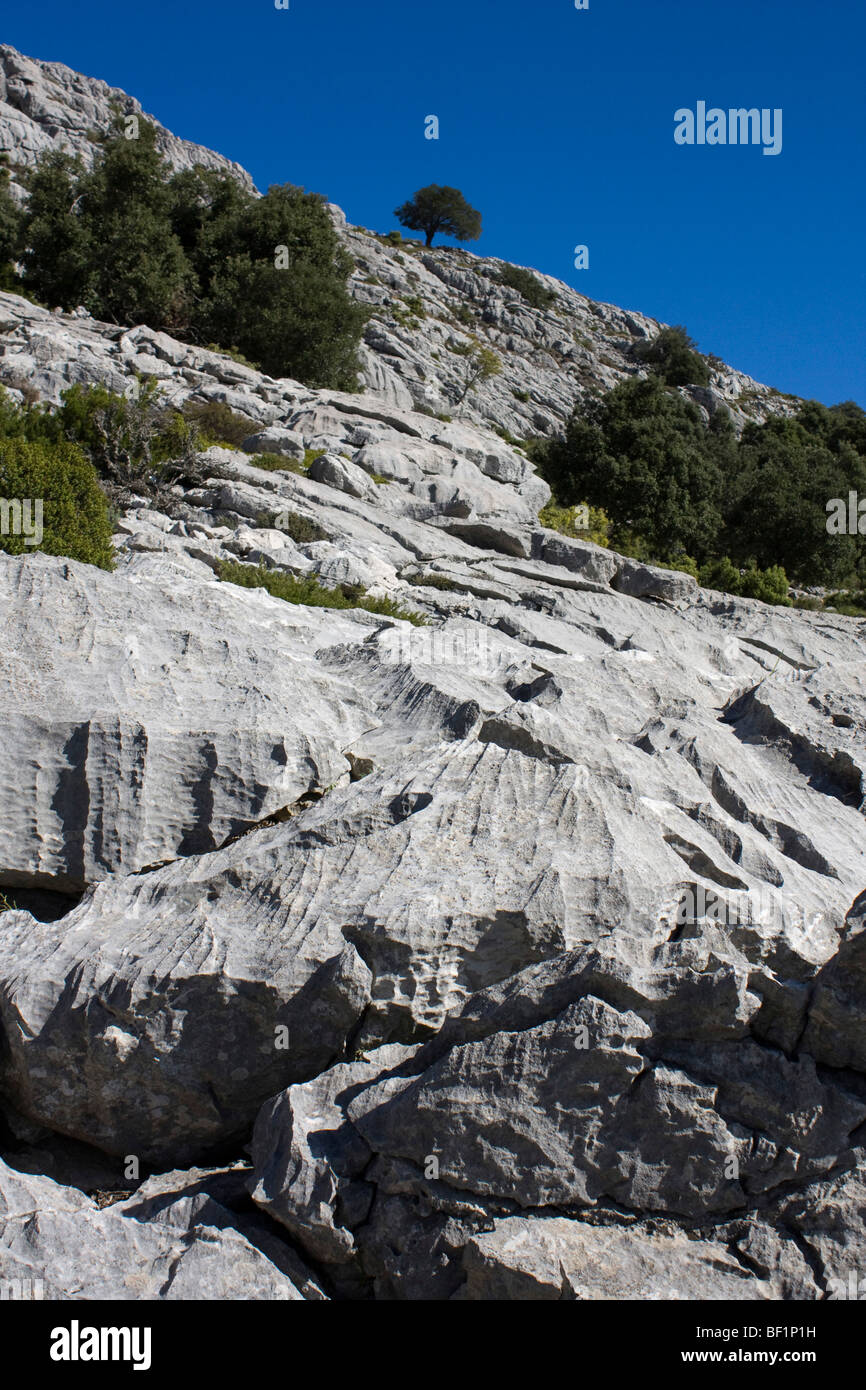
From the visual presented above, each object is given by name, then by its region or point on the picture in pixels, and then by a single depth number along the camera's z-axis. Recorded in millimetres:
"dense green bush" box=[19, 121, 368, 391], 39906
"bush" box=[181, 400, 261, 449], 24297
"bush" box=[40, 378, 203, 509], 18109
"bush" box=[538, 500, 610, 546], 29422
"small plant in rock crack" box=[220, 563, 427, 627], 14281
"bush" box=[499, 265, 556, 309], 88625
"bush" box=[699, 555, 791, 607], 30641
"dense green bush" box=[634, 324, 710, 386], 79750
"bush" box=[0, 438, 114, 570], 12516
